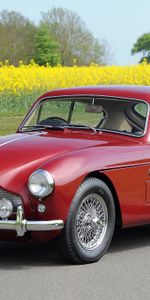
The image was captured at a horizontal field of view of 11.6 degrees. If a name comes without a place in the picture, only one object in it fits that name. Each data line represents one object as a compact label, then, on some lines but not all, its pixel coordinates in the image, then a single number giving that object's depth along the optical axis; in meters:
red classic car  5.88
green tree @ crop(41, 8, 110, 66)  82.06
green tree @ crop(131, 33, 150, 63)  162.38
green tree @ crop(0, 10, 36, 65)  72.19
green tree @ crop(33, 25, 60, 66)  83.62
